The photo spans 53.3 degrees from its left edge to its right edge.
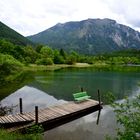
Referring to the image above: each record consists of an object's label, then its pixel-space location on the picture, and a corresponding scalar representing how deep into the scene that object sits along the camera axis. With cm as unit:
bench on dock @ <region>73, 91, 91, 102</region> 2092
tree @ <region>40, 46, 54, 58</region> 8542
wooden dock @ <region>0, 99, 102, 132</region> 1405
